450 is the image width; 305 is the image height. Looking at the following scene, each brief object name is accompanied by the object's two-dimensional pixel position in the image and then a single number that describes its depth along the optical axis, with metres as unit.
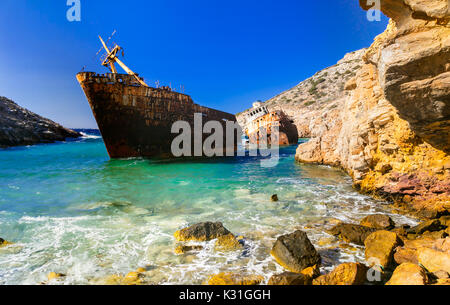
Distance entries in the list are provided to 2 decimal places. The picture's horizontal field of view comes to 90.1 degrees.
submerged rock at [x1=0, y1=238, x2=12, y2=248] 4.40
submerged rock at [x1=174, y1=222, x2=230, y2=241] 4.40
